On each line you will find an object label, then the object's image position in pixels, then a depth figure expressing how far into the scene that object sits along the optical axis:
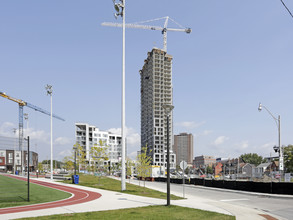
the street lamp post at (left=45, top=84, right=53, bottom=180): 55.33
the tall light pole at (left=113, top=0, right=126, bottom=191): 27.01
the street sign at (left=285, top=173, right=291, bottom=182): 29.56
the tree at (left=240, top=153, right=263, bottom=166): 179.38
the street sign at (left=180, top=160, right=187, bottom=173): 23.14
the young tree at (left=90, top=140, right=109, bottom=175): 39.44
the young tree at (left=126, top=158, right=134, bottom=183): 39.33
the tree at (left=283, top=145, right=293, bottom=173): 55.99
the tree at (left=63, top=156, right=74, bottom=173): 56.43
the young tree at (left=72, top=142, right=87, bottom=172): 50.92
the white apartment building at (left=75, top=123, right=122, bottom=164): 160.75
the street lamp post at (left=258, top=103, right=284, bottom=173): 31.01
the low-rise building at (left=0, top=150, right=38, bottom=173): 133.00
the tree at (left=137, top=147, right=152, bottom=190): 30.91
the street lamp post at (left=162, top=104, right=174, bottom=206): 16.01
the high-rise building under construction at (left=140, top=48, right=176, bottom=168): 175.75
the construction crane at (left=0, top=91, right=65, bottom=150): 132.11
